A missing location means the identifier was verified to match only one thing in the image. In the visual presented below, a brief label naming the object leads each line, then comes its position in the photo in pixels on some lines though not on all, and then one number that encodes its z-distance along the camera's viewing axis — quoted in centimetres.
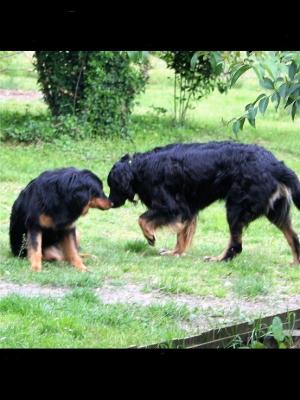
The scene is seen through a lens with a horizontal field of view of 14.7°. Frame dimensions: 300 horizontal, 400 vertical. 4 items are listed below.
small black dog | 1194
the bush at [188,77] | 2670
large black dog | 1310
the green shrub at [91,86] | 2372
